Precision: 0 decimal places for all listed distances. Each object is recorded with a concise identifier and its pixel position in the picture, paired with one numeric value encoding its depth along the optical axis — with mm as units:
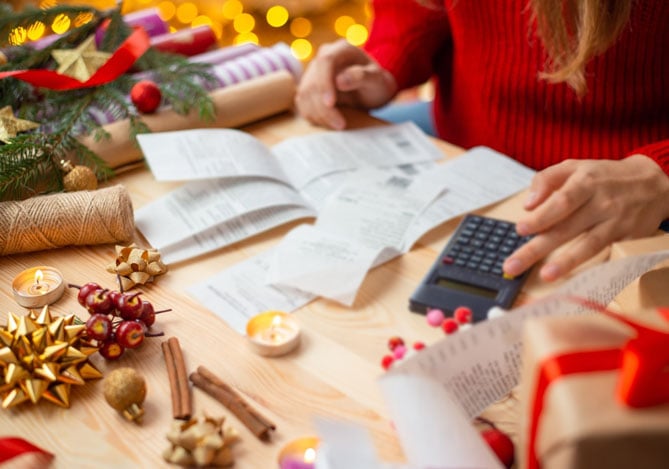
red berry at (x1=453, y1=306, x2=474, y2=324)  753
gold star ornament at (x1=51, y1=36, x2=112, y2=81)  1150
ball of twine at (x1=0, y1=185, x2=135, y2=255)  884
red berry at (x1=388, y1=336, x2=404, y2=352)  738
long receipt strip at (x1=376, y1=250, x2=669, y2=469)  499
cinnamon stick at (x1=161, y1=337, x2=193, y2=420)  666
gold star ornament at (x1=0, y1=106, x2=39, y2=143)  989
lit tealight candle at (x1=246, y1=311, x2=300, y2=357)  734
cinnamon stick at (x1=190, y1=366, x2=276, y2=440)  644
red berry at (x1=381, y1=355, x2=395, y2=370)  710
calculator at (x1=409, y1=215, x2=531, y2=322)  790
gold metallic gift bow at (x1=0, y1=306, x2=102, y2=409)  679
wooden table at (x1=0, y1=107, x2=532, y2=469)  642
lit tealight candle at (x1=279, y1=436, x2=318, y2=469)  596
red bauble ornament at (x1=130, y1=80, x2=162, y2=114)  1125
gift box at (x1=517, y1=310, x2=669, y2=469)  418
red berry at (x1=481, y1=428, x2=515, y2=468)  610
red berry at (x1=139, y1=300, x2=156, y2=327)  764
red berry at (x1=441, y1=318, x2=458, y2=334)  744
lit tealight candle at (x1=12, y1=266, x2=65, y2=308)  816
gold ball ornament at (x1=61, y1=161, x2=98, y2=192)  982
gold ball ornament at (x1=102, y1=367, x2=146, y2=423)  655
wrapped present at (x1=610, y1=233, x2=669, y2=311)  689
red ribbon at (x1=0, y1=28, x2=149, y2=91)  1098
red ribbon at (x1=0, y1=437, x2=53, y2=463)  596
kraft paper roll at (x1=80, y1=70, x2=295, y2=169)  1072
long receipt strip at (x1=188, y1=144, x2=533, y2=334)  819
